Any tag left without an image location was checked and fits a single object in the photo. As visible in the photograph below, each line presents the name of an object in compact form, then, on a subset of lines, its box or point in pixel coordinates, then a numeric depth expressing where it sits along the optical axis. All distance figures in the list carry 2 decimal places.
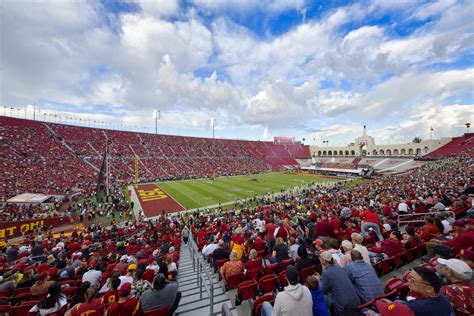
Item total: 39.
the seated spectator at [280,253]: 5.79
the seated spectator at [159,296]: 4.00
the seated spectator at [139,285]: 4.89
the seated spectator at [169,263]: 6.29
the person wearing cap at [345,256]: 4.49
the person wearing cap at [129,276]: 5.33
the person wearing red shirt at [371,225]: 7.53
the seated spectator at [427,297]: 2.50
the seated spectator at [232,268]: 5.16
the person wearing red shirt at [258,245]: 7.07
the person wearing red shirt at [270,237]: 6.77
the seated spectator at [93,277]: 6.07
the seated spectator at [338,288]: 3.31
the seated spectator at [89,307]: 3.72
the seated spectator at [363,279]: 3.58
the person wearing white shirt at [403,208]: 11.05
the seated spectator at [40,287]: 5.28
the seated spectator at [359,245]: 4.61
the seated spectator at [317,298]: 3.14
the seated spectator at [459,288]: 2.78
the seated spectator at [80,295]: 4.48
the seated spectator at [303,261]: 4.89
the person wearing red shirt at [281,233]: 7.30
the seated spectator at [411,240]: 6.11
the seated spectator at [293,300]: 2.89
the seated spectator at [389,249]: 5.68
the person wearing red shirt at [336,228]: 7.61
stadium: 3.56
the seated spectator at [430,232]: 6.59
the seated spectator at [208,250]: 8.15
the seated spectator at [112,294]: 4.39
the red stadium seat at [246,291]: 4.52
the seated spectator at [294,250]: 6.01
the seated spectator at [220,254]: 6.93
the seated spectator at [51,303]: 4.17
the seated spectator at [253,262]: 5.56
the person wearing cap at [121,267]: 6.55
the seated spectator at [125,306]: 3.77
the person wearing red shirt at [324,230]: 7.44
